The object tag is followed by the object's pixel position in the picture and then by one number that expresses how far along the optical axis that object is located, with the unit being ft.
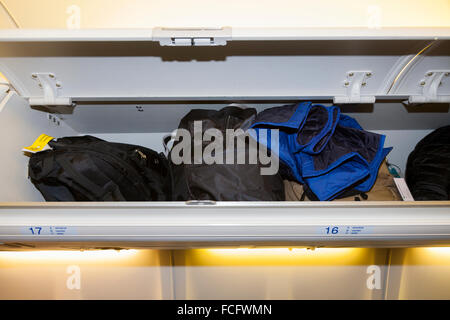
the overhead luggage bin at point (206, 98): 1.90
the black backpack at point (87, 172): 2.32
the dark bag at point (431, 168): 2.54
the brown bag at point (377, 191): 2.56
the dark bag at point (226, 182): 2.27
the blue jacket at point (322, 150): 2.36
